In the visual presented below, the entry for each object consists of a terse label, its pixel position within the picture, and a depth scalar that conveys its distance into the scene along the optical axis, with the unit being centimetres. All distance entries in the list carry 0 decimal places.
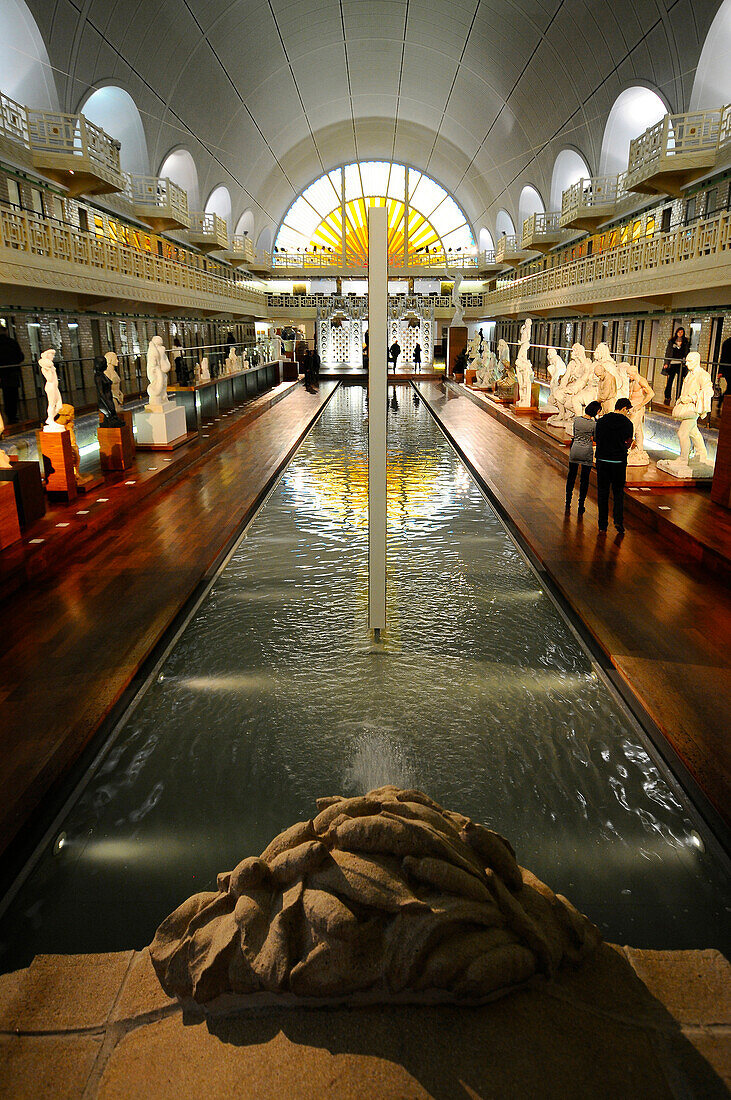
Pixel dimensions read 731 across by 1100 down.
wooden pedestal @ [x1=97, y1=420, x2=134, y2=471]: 1119
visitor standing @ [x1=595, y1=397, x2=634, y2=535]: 757
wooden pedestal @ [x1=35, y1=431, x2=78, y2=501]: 886
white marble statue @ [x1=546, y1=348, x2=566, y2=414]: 1759
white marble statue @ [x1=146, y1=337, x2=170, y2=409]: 1318
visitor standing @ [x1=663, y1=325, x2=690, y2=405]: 1688
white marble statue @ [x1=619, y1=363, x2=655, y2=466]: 1031
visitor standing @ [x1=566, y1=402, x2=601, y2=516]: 862
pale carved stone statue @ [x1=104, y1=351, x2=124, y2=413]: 1158
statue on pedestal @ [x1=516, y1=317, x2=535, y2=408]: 1952
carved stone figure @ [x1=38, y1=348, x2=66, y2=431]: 897
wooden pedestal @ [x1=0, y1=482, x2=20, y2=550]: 697
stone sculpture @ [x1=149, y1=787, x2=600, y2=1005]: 186
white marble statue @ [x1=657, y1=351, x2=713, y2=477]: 952
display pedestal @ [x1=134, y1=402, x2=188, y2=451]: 1365
